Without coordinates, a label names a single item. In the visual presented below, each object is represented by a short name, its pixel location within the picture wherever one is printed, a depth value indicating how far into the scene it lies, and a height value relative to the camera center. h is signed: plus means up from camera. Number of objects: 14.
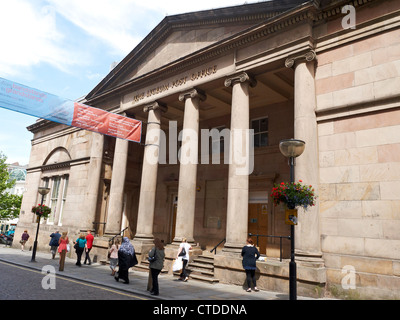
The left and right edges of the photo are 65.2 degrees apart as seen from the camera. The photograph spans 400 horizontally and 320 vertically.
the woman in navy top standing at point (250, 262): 10.61 -1.06
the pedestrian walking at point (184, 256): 12.36 -1.13
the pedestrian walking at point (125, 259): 11.12 -1.23
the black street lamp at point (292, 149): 7.99 +2.11
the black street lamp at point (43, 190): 17.73 +1.62
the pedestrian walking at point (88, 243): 16.34 -1.09
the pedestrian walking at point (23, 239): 23.97 -1.54
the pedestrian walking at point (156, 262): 9.41 -1.10
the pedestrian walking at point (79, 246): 15.58 -1.22
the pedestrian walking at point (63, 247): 13.57 -1.26
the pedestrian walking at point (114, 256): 12.98 -1.35
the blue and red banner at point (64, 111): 12.23 +4.69
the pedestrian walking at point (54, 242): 18.52 -1.28
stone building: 9.76 +3.97
